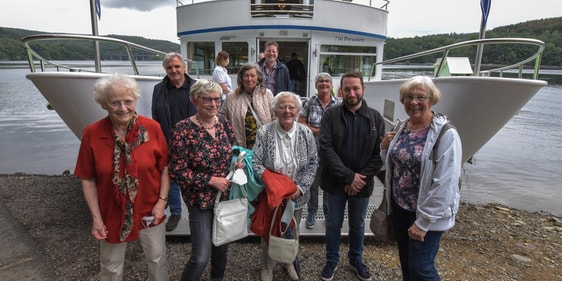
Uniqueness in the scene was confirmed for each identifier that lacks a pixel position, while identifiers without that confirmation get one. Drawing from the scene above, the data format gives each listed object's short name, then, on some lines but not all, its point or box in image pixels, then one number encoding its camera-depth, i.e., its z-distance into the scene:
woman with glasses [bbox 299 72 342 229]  3.13
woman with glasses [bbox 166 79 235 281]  2.16
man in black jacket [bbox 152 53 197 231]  3.03
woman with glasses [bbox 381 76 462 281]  1.93
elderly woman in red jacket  1.92
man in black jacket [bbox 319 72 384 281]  2.59
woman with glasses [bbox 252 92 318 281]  2.44
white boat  3.32
